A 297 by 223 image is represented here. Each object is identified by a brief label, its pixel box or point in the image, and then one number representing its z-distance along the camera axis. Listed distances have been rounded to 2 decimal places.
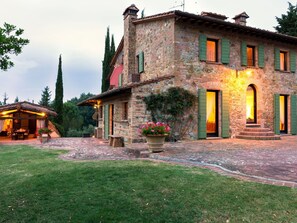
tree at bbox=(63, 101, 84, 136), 28.59
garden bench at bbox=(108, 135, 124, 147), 9.95
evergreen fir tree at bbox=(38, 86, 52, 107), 46.03
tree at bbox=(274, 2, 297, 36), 22.22
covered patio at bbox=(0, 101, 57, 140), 15.33
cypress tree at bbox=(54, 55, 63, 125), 23.45
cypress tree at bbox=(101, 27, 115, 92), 24.95
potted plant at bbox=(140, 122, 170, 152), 7.39
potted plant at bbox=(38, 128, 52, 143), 13.30
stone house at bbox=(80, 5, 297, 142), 10.92
